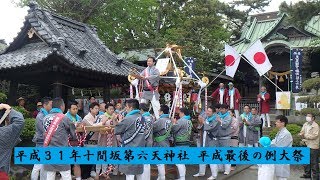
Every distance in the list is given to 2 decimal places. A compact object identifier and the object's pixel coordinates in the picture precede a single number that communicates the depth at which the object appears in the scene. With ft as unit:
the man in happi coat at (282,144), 19.41
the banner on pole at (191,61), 46.41
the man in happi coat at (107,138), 23.65
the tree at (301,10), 38.98
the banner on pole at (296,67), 43.86
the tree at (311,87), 33.19
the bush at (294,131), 33.42
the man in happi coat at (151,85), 26.63
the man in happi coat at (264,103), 42.03
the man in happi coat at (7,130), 13.81
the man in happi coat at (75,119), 21.54
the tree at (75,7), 53.74
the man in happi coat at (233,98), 41.63
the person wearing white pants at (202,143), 26.63
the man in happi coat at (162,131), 22.73
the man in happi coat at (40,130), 19.63
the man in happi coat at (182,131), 23.92
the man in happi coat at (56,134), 17.41
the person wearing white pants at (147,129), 19.83
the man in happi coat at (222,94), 42.03
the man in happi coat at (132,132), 18.80
